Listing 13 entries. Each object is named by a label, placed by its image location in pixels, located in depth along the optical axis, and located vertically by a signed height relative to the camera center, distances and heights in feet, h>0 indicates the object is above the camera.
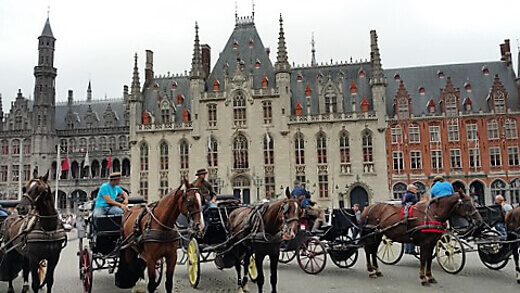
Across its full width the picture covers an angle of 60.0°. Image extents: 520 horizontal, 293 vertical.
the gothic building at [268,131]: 124.16 +12.59
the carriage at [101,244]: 30.27 -4.54
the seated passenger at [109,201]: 32.04 -1.54
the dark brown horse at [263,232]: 28.19 -3.74
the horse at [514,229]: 35.19 -4.76
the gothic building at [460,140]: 123.75 +8.48
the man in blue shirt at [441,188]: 35.65 -1.37
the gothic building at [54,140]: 169.17 +15.74
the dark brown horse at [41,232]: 26.37 -3.06
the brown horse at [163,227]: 25.46 -2.89
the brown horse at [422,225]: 33.73 -4.18
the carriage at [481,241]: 36.30 -5.95
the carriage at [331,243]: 39.40 -6.09
